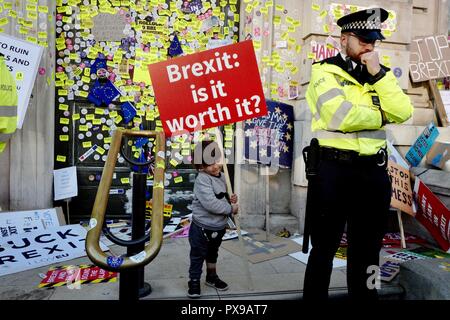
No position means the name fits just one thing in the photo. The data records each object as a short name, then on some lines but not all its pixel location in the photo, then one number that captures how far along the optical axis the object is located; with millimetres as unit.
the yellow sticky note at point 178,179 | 5200
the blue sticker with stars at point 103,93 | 4926
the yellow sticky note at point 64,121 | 4887
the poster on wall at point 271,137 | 4770
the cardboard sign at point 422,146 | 4355
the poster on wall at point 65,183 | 4742
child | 3109
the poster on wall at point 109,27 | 4891
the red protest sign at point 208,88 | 2914
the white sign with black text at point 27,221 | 4163
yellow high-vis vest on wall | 3426
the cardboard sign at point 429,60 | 5238
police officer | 2559
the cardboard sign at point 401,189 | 4387
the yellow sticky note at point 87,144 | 4977
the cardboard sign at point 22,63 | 4258
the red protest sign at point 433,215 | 4031
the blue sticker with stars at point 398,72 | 5047
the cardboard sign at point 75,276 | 3203
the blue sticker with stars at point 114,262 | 1927
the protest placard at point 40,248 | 3564
